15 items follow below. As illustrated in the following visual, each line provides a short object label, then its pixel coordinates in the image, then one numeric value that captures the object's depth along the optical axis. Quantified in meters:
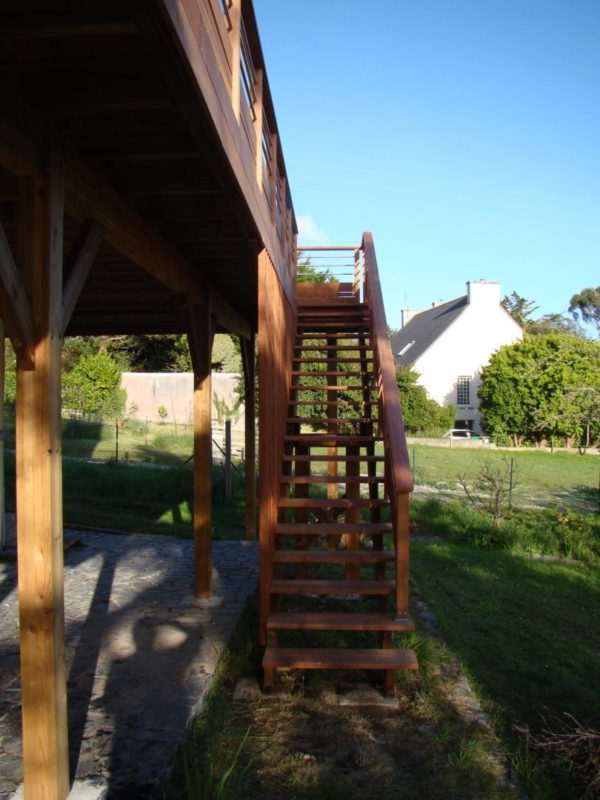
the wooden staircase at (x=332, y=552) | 3.89
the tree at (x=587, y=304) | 57.03
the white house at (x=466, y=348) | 29.31
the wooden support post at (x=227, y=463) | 10.87
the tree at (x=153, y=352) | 25.39
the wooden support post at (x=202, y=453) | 5.57
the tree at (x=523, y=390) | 22.98
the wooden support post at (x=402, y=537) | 3.71
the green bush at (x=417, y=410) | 24.75
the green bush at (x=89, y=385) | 20.66
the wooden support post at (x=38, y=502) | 2.46
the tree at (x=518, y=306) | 51.65
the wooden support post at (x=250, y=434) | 8.04
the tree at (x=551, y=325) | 49.16
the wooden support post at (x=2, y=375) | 6.59
